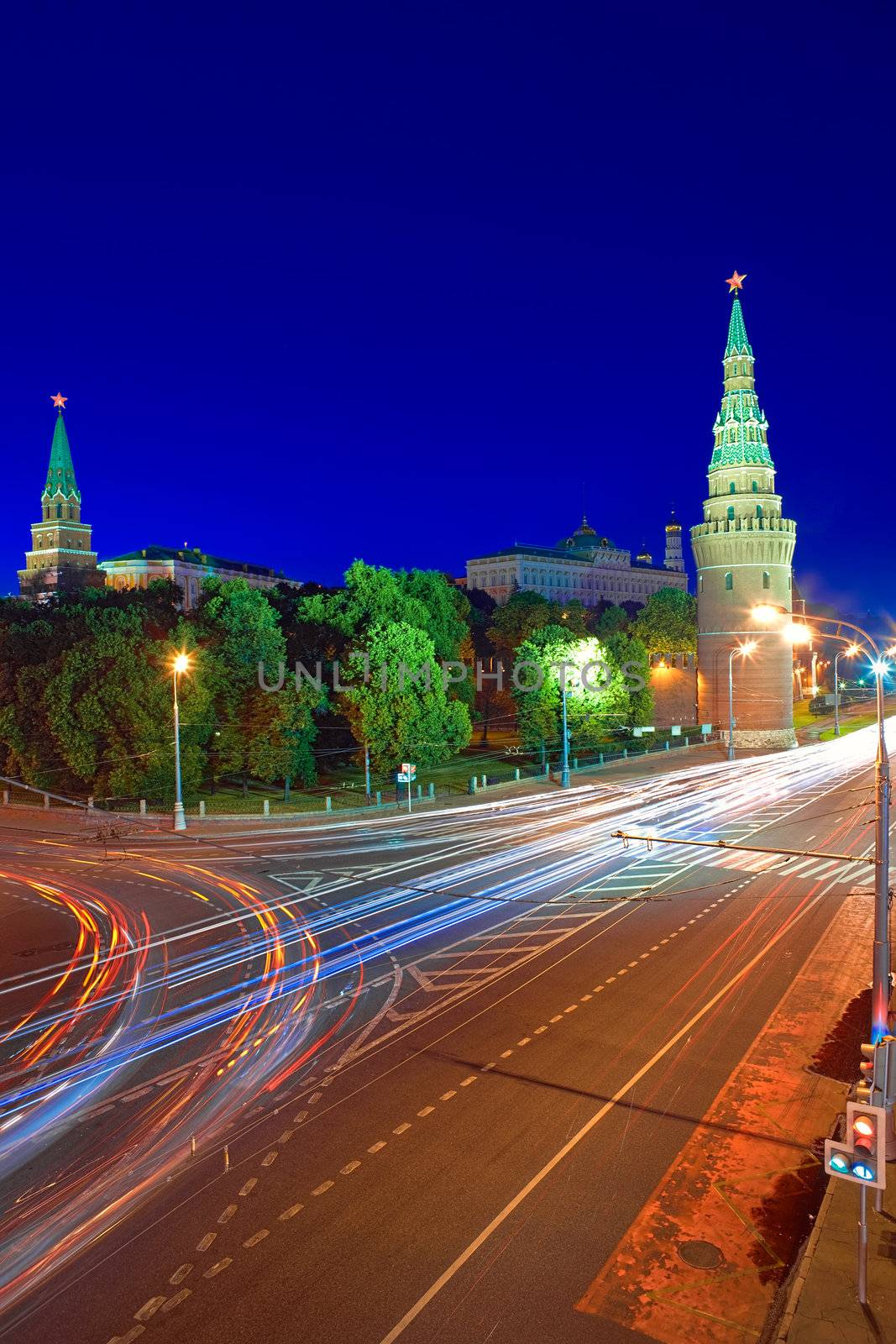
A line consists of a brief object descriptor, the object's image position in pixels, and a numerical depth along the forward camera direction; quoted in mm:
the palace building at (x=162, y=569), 142625
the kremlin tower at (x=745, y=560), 68750
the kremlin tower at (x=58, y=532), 144875
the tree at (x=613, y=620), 98562
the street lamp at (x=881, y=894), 12086
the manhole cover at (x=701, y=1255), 9914
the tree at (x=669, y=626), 84062
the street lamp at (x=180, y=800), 37941
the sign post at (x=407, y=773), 42875
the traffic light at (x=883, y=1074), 10672
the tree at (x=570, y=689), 55281
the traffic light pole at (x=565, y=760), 50469
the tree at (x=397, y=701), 46219
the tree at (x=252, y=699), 45531
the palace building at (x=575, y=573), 160000
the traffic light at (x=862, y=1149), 8766
